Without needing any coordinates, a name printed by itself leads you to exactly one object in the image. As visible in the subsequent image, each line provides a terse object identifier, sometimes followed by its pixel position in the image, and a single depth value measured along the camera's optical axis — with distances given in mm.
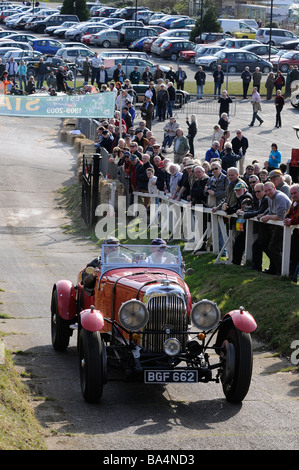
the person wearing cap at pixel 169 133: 27953
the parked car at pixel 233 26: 67188
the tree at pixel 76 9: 71188
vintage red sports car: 9242
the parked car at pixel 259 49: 52844
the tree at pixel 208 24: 60906
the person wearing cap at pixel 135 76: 38719
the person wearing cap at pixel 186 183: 17469
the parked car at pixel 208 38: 59031
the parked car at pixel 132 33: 58812
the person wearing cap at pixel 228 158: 20469
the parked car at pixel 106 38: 59000
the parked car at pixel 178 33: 59625
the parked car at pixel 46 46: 53688
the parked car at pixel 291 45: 59844
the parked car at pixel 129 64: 42669
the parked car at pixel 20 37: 56688
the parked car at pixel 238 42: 54469
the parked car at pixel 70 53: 48406
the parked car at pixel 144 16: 71500
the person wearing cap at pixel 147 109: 31062
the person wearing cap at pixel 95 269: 10922
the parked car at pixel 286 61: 49438
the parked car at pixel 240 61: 48531
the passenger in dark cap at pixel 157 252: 10914
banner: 23875
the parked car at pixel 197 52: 52000
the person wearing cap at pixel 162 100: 33188
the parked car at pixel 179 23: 67062
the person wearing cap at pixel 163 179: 19406
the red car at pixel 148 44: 56397
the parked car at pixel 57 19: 68562
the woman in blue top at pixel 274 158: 20625
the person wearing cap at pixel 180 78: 39344
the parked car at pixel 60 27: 66125
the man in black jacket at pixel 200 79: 38656
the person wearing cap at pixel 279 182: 14336
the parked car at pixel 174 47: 53750
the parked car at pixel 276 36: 62906
